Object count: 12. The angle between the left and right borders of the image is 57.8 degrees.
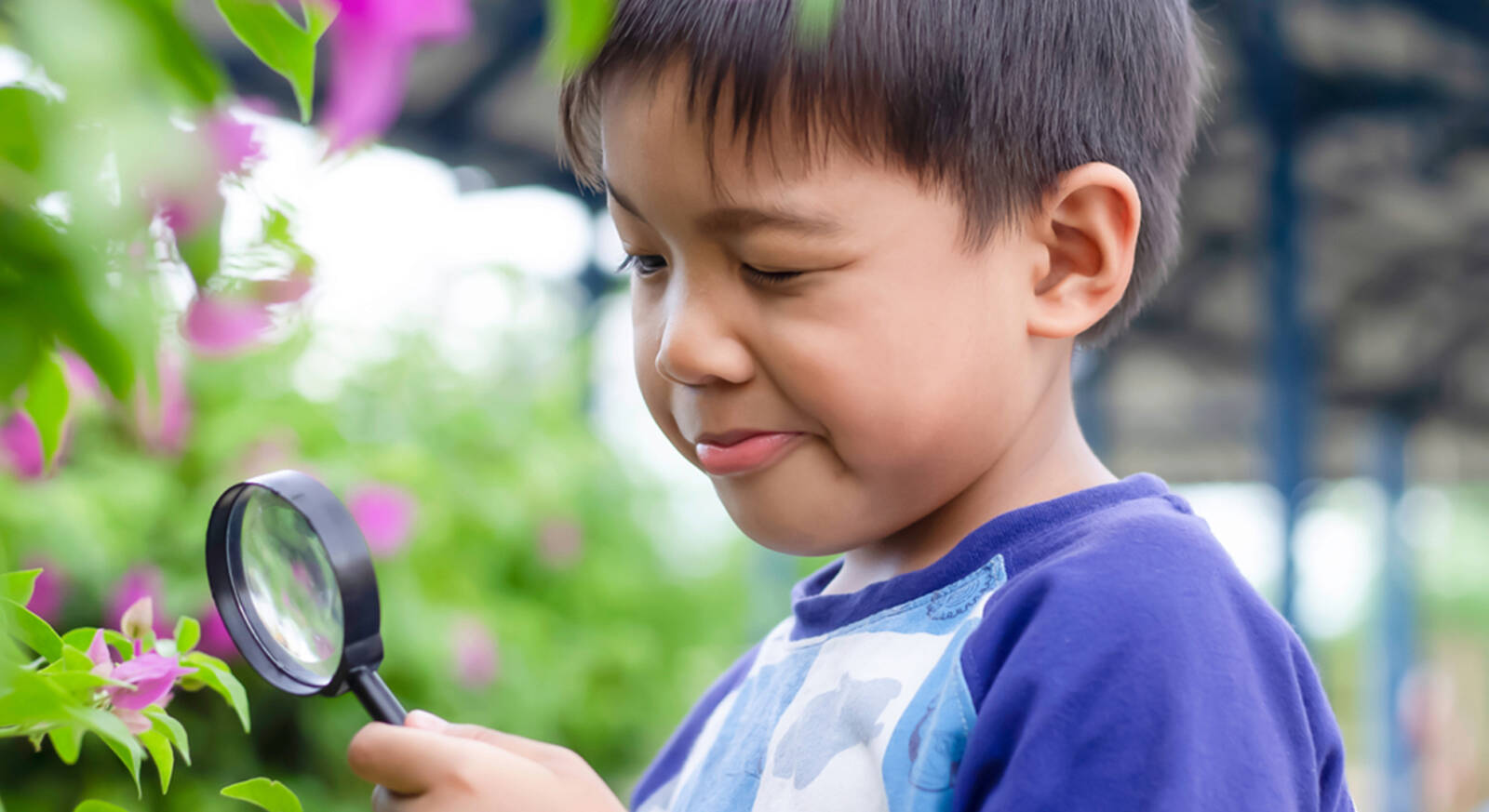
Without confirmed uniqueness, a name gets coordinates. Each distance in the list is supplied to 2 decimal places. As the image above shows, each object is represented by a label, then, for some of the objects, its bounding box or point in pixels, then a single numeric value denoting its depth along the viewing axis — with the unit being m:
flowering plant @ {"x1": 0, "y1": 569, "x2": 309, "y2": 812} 0.48
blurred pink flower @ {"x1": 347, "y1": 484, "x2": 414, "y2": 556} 2.27
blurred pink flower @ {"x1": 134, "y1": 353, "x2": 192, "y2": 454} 1.48
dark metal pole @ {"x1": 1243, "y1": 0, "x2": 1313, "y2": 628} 4.82
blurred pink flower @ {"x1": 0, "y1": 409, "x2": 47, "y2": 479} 1.15
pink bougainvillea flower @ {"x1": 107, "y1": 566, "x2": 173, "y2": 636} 1.94
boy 0.66
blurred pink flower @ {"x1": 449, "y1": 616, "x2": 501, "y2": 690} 2.45
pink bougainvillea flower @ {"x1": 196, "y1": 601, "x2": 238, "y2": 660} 1.90
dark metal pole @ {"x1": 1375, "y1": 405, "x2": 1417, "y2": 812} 9.54
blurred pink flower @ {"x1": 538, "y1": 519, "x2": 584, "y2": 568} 3.10
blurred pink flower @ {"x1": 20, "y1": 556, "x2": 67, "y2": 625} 1.68
